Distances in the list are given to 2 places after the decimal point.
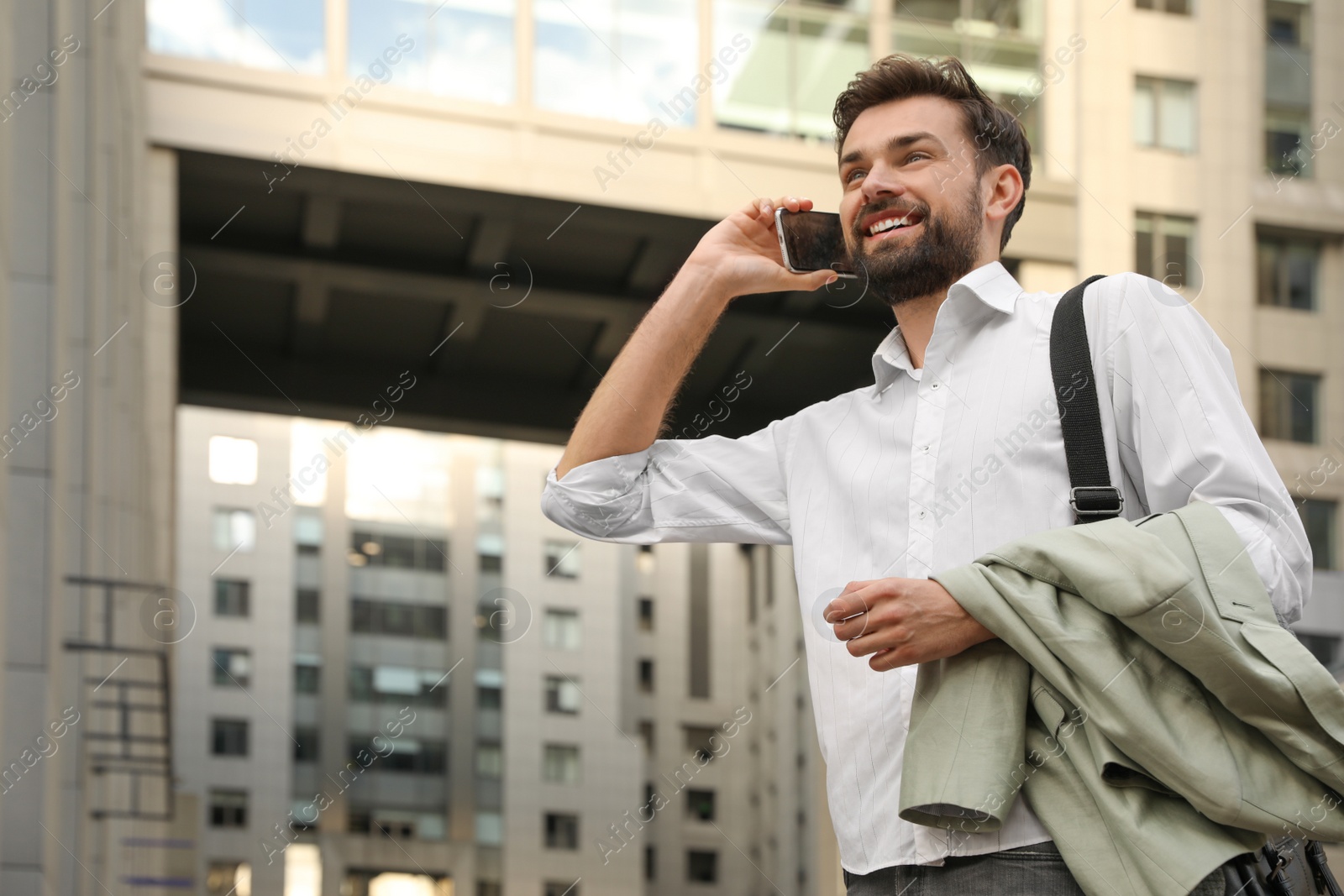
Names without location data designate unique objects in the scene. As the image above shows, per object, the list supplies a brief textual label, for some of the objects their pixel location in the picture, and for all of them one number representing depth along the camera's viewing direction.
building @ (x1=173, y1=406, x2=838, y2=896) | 32.16
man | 2.50
